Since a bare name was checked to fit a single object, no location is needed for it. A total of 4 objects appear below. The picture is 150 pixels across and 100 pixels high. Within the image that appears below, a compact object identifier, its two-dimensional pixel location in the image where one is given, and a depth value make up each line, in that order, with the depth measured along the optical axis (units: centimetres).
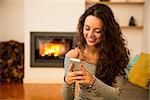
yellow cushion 337
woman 149
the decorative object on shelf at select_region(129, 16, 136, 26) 557
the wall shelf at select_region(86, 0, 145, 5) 554
